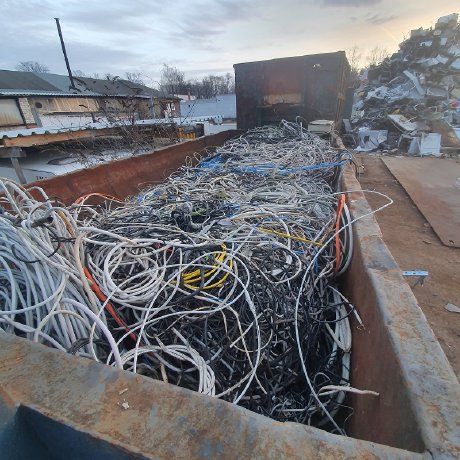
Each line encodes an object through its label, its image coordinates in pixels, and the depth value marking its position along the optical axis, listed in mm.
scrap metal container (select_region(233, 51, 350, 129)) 5391
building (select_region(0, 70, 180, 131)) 14141
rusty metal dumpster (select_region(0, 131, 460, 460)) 582
